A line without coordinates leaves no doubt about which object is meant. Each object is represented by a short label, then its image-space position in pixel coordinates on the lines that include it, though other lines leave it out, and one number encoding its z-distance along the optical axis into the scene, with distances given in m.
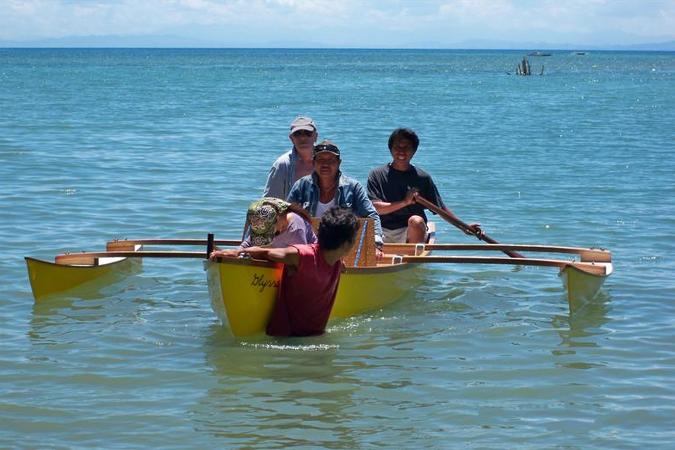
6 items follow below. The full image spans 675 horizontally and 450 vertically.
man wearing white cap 13.93
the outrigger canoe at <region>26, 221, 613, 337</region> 11.52
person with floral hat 11.63
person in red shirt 10.84
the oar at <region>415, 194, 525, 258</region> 15.40
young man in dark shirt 15.44
